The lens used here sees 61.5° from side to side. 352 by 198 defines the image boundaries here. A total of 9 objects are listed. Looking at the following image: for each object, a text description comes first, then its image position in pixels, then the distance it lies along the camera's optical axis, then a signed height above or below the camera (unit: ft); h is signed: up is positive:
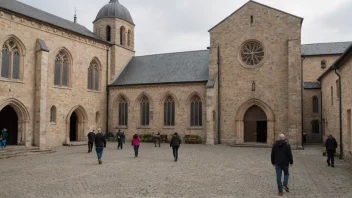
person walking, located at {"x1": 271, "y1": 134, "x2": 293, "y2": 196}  28.25 -4.34
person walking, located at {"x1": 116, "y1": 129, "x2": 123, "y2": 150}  70.54 -6.25
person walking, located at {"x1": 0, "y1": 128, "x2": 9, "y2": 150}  59.98 -5.66
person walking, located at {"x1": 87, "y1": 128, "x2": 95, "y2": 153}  64.06 -6.14
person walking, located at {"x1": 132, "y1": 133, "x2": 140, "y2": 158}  54.08 -5.51
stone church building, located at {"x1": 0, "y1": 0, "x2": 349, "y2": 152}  69.29 +7.93
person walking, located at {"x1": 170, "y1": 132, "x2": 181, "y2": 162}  50.49 -5.45
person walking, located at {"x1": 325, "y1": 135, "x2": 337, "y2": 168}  44.52 -5.14
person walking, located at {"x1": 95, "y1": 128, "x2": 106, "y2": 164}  46.36 -4.90
